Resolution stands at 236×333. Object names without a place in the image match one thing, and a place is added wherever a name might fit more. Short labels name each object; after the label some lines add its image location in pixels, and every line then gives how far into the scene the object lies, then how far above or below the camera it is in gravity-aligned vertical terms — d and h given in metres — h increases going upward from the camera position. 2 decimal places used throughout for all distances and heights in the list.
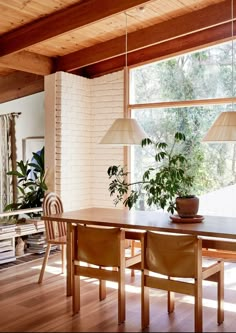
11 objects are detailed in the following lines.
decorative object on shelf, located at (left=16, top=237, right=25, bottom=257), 5.52 -1.14
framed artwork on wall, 7.23 +0.22
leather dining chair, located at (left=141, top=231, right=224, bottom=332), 3.08 -0.82
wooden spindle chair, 4.48 -0.70
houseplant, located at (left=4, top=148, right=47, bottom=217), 6.00 -0.39
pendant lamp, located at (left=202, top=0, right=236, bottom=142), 3.35 +0.23
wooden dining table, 3.18 -0.53
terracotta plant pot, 3.61 -0.40
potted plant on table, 3.66 -0.22
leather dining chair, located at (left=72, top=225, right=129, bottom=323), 3.46 -0.80
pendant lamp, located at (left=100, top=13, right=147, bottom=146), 3.78 +0.22
